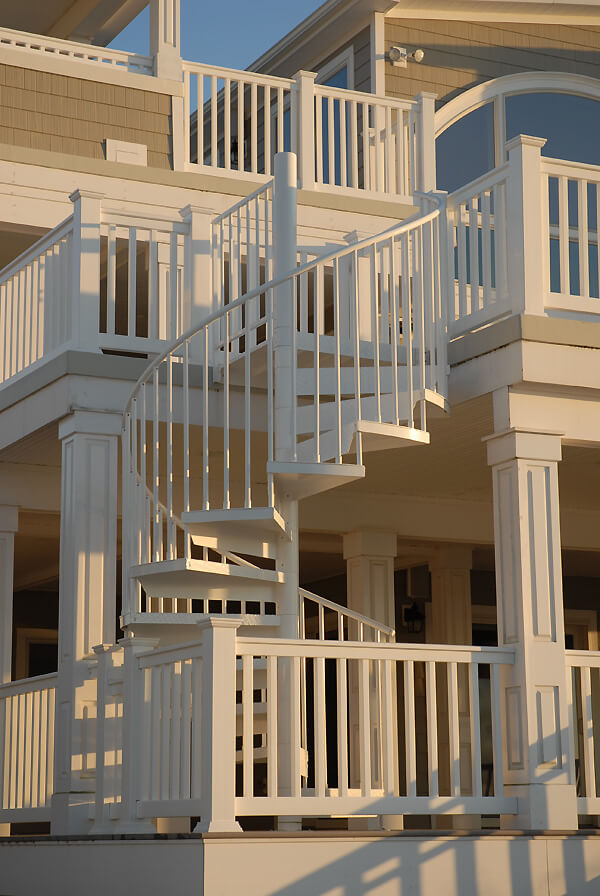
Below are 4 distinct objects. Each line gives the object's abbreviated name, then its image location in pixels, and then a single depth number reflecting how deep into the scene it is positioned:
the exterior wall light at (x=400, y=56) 21.47
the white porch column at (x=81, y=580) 13.08
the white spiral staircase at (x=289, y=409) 12.27
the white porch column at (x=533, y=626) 11.63
